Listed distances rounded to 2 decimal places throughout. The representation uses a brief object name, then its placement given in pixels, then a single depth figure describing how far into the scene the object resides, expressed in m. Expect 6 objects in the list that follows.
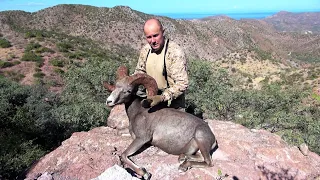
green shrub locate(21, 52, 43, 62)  34.50
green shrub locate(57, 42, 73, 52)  40.62
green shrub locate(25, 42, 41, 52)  38.31
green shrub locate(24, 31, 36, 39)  45.09
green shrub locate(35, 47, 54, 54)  37.85
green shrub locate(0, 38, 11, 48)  39.22
